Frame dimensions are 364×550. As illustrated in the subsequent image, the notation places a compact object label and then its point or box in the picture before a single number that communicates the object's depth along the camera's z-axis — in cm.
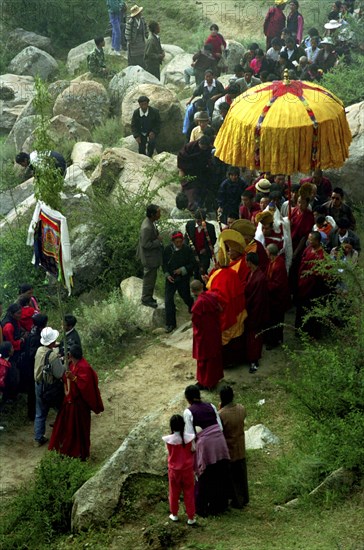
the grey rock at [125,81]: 2072
